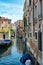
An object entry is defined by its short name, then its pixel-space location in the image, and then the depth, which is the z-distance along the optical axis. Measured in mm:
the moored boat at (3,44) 6879
